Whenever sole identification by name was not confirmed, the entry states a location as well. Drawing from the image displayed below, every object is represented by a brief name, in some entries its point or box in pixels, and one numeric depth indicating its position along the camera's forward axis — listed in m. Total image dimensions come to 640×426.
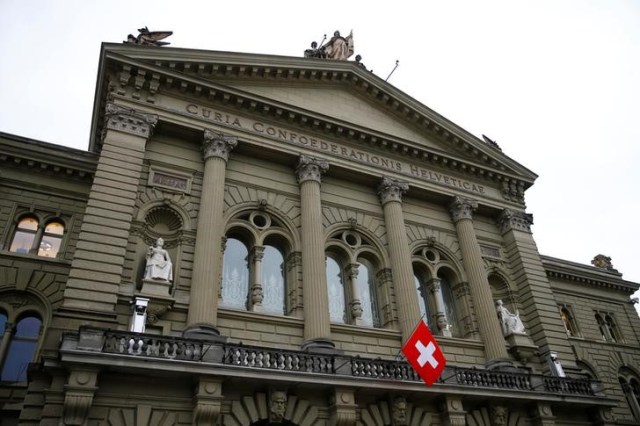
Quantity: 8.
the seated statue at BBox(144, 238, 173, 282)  16.27
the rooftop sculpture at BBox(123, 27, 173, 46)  20.30
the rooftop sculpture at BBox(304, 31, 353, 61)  26.00
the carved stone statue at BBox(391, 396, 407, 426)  16.42
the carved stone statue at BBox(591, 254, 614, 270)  37.09
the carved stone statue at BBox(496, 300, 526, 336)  22.42
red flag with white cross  16.00
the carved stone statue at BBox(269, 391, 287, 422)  14.83
